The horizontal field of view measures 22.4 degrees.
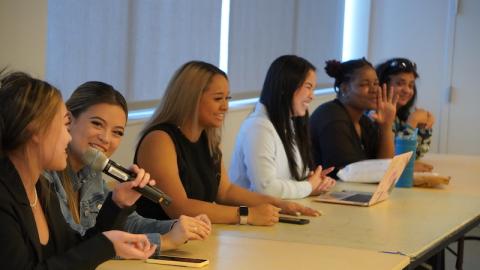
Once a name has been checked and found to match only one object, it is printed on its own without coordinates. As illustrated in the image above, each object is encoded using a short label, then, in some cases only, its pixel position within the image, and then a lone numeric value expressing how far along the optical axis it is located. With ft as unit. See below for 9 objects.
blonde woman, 13.29
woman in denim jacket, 10.76
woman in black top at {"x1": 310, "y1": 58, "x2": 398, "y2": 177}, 20.28
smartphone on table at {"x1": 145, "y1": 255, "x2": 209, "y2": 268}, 10.02
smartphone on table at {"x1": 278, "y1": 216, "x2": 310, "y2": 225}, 13.57
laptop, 15.81
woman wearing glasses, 23.56
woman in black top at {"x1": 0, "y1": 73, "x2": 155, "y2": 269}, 8.07
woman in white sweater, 16.66
